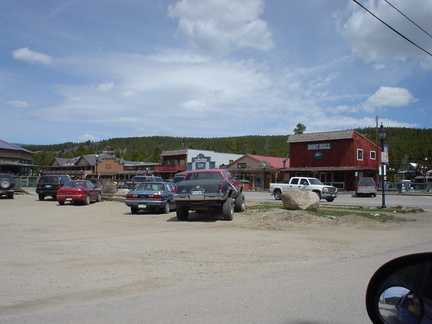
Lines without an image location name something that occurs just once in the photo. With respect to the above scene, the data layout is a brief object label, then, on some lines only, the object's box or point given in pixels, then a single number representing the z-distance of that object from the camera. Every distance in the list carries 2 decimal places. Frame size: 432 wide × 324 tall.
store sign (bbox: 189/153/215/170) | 71.33
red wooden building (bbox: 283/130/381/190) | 49.44
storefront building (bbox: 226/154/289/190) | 57.47
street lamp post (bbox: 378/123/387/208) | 20.22
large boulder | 17.03
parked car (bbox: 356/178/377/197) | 36.38
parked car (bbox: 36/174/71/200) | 25.12
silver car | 16.78
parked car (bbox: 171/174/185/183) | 31.49
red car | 21.20
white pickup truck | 27.03
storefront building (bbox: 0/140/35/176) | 63.70
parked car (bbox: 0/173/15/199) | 26.32
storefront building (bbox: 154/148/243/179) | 72.06
